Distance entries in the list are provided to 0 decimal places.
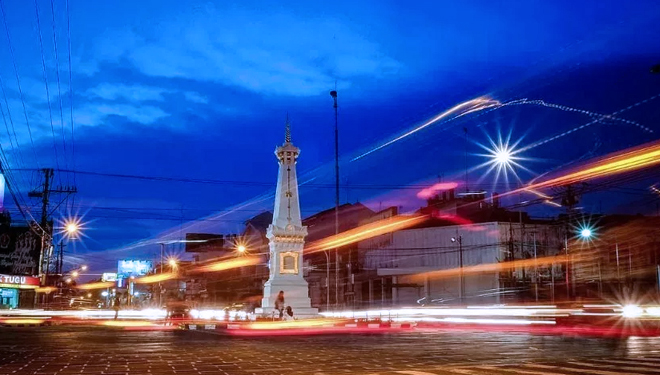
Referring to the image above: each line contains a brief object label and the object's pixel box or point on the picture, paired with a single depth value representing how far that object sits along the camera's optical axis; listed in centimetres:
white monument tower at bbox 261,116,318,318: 3306
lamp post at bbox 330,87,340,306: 4031
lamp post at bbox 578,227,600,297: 4006
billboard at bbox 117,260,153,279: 7760
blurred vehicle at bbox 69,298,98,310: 6552
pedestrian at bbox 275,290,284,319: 2811
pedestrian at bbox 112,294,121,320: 3925
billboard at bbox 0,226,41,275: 5625
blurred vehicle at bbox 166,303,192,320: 3562
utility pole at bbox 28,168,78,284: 5113
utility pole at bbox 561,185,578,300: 3184
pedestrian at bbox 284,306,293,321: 2877
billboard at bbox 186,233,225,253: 9000
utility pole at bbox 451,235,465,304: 4669
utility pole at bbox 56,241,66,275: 8406
